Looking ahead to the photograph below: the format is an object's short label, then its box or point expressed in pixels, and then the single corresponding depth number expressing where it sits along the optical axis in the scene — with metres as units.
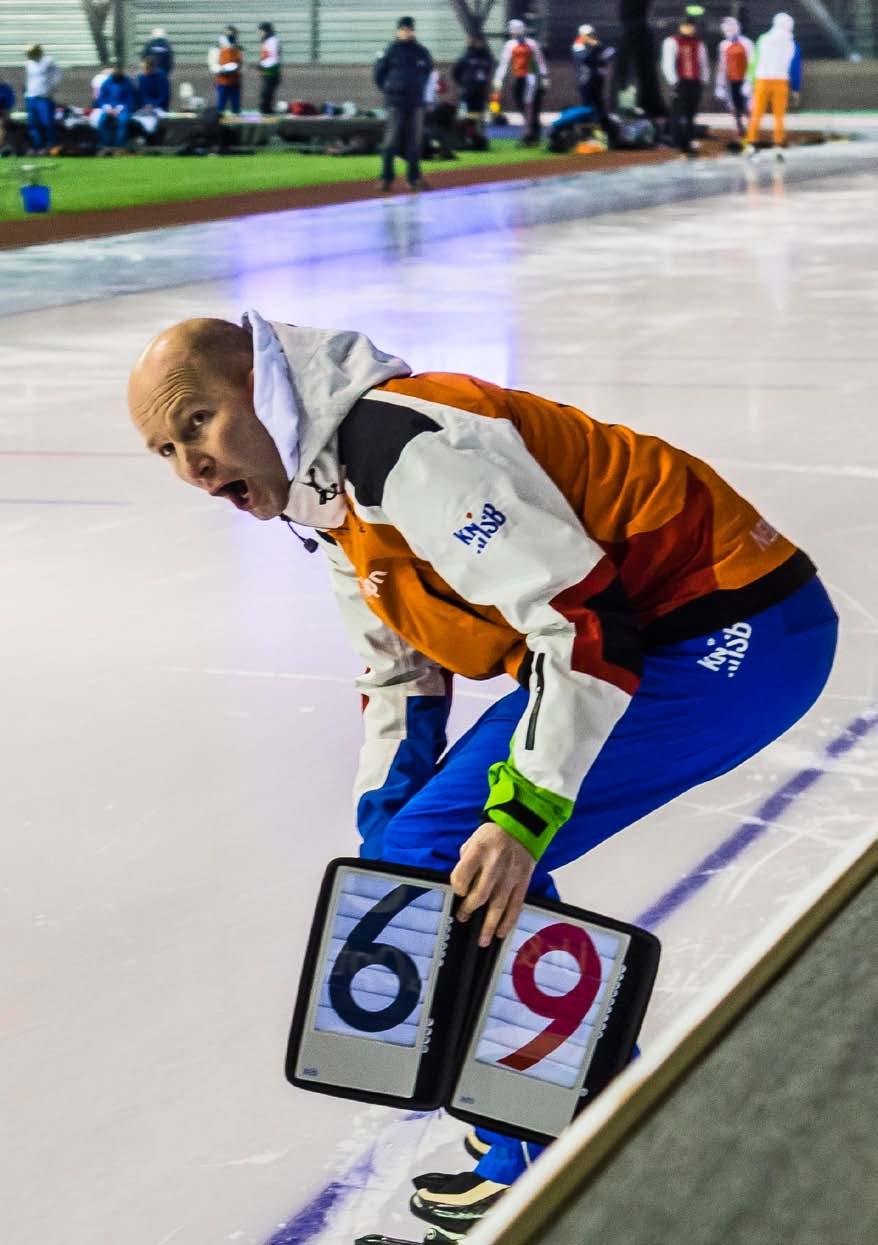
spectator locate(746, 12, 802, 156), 23.83
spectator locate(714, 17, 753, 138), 26.23
